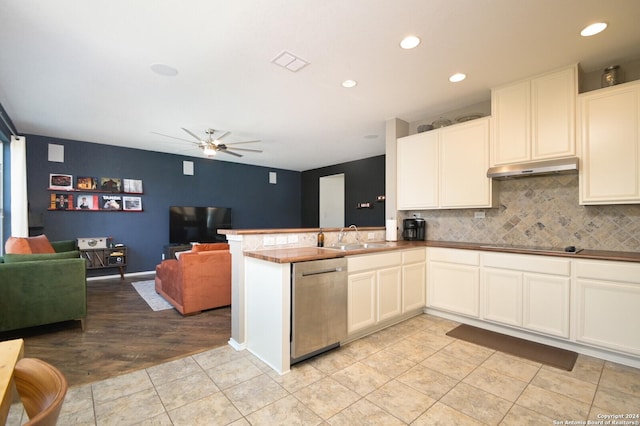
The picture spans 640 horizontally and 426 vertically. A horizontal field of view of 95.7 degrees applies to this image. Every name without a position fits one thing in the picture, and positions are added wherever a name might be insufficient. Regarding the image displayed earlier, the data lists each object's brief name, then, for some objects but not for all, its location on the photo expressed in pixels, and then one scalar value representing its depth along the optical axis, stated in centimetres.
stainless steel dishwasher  236
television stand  598
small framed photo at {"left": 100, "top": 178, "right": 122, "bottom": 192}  579
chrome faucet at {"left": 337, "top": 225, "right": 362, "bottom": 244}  346
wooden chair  78
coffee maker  407
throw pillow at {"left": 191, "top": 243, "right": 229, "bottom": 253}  396
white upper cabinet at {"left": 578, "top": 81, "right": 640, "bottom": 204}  249
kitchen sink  328
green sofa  298
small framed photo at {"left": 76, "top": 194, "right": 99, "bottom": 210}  559
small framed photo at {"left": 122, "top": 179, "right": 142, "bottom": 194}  602
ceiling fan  472
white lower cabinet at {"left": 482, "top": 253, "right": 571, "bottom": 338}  263
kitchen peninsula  234
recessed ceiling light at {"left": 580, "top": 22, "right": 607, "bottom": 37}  218
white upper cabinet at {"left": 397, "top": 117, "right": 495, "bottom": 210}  335
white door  841
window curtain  466
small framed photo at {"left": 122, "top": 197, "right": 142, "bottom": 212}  603
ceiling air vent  259
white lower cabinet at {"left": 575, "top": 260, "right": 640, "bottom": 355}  231
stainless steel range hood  274
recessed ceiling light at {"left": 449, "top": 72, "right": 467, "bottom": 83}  295
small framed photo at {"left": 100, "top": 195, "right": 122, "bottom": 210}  579
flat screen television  649
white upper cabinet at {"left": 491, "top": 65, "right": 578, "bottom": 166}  278
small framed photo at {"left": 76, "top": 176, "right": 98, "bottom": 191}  557
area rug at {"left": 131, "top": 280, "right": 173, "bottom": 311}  404
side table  538
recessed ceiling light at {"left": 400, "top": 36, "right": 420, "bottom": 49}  234
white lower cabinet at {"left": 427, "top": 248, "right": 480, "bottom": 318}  318
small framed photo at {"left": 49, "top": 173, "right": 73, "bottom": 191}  537
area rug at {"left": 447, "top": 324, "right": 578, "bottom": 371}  247
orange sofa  367
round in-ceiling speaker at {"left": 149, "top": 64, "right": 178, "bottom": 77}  277
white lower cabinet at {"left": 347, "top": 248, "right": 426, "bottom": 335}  281
